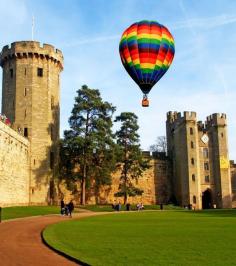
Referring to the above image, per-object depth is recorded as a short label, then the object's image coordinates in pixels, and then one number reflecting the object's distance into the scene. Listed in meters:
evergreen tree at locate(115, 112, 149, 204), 54.41
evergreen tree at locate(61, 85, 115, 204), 49.53
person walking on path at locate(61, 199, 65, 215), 33.56
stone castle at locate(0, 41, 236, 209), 44.25
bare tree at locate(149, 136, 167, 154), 89.97
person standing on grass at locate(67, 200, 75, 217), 31.68
